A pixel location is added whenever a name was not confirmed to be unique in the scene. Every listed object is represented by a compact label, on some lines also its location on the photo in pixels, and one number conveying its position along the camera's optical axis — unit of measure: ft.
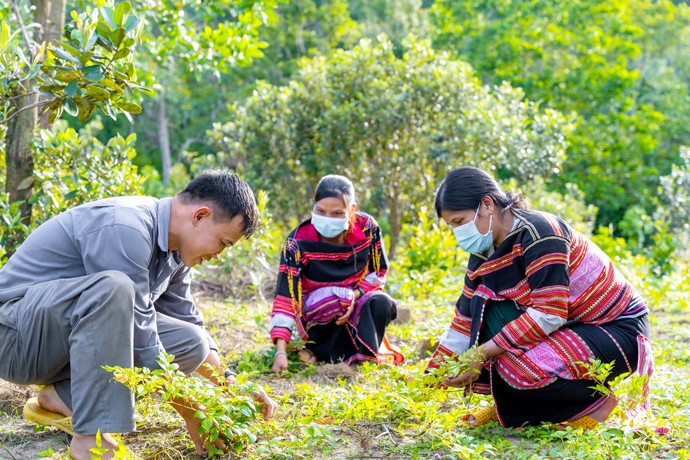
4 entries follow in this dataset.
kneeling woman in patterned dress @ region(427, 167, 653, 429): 10.02
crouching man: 8.07
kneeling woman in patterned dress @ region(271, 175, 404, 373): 14.42
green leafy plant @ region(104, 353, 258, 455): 7.90
